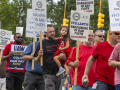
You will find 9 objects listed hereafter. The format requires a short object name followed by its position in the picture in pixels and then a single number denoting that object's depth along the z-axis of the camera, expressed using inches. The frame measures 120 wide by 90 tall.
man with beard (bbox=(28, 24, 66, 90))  651.5
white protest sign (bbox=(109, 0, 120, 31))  561.3
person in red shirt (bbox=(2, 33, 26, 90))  891.0
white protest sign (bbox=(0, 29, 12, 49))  1081.4
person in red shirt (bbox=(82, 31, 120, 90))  534.9
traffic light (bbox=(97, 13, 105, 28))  2053.4
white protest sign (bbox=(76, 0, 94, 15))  605.9
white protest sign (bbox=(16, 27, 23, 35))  1154.0
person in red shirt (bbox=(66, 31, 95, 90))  601.9
